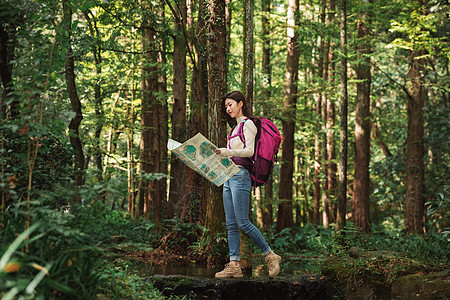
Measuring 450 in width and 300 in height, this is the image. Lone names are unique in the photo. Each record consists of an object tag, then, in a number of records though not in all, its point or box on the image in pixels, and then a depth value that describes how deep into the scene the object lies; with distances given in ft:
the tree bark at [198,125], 32.30
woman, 20.24
